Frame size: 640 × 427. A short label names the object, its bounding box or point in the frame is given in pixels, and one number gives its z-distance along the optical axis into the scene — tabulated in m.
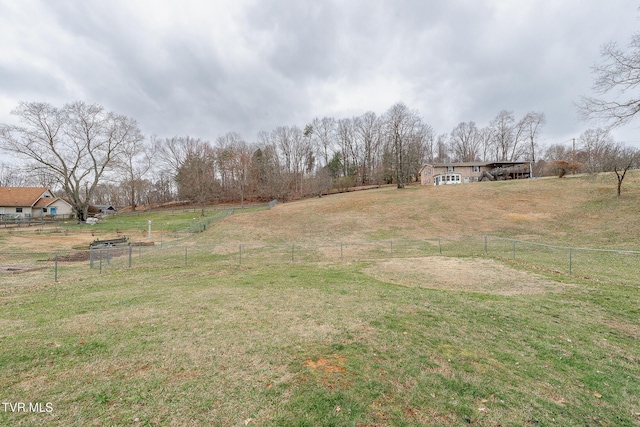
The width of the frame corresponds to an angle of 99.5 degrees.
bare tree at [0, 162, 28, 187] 66.19
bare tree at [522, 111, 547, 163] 64.44
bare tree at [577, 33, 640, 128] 16.55
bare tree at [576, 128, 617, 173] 51.28
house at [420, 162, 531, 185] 52.88
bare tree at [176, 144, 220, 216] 59.00
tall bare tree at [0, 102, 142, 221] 37.59
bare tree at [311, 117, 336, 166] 70.19
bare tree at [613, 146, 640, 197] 25.97
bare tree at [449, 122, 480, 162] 72.75
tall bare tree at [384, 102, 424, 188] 49.53
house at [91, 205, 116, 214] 61.31
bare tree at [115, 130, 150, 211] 45.84
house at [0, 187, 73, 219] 46.06
